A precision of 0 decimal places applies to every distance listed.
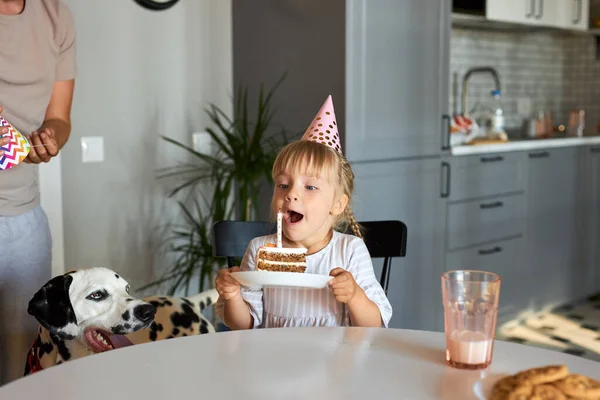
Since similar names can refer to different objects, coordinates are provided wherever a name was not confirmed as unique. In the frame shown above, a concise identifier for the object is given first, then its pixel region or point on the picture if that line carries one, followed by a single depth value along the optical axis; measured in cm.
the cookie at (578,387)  100
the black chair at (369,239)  195
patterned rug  384
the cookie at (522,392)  100
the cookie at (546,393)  98
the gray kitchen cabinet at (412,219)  344
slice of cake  156
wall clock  329
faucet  465
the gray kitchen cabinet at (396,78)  330
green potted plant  324
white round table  110
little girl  171
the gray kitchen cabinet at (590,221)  466
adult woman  203
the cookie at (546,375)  101
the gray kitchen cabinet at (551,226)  430
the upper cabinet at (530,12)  409
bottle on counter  458
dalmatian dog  182
